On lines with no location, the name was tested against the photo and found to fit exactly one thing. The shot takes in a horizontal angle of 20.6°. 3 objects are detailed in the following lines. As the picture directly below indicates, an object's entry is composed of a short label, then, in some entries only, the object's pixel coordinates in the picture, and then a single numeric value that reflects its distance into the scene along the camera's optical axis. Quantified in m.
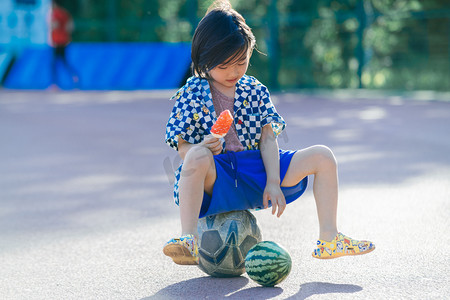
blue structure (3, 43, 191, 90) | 33.66
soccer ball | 6.28
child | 6.10
